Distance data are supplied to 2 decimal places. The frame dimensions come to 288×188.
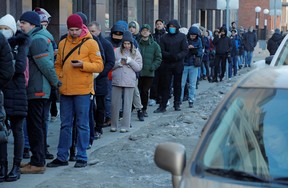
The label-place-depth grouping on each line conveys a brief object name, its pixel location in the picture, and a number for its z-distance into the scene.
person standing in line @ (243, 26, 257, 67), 33.09
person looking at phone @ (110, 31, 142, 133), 12.63
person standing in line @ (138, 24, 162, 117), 14.71
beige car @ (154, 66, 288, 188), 4.61
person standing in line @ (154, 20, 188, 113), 15.91
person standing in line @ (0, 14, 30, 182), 8.33
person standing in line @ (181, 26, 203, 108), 17.14
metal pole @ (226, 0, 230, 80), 25.19
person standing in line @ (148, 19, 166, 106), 17.33
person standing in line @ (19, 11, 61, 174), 8.98
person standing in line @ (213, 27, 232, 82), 24.77
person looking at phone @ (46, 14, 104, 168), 9.30
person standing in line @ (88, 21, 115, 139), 11.69
